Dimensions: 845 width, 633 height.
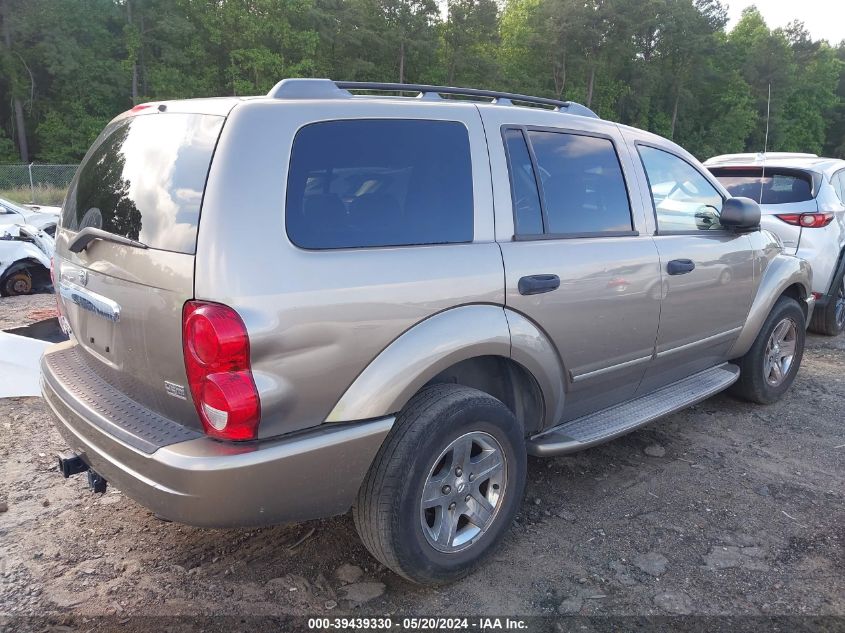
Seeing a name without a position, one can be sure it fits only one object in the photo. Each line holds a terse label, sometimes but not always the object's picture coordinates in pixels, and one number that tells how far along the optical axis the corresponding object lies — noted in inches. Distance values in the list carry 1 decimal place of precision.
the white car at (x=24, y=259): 348.2
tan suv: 86.0
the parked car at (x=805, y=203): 247.9
